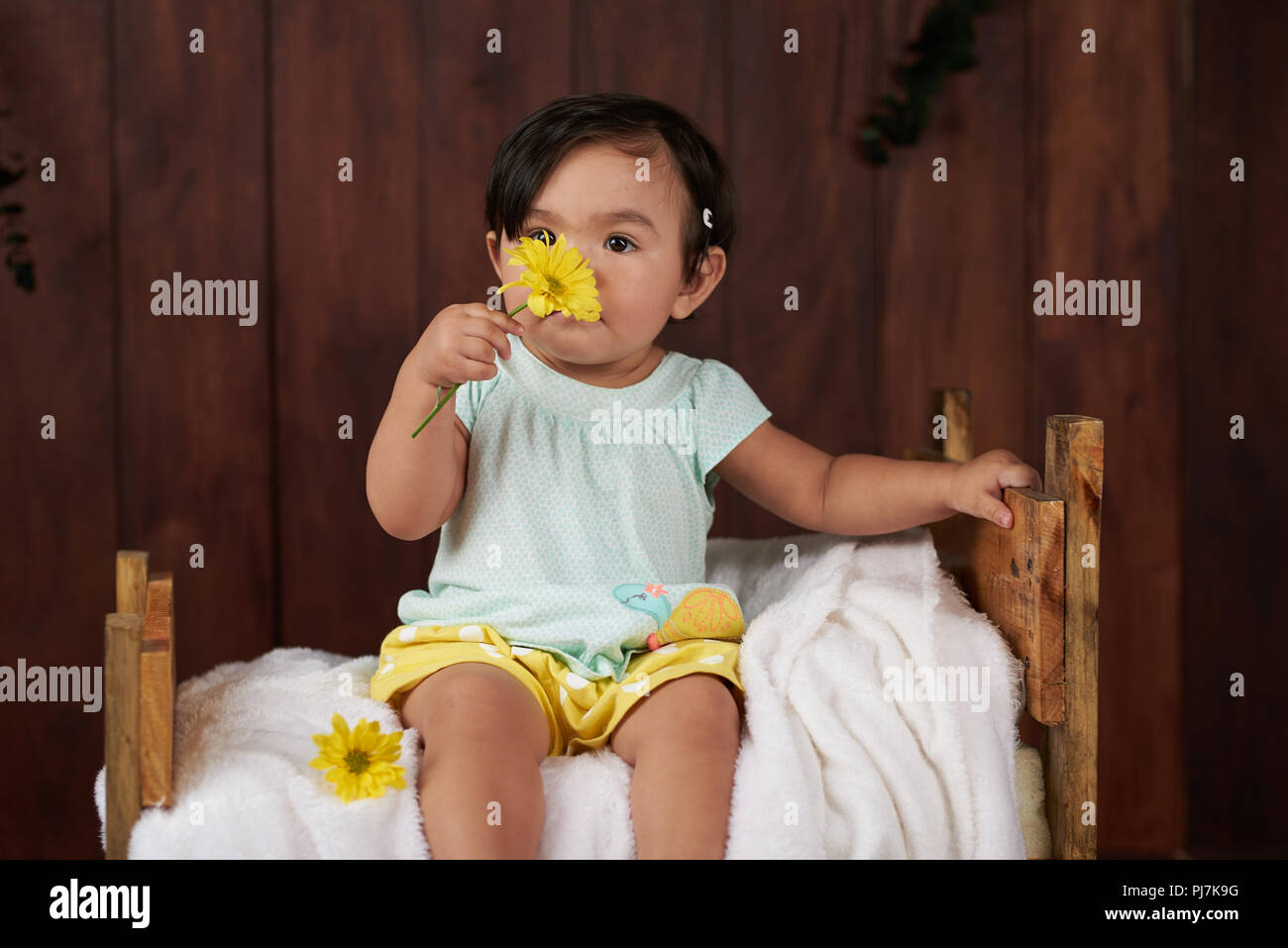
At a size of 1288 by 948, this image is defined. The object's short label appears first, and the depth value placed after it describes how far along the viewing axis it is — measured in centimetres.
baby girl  93
